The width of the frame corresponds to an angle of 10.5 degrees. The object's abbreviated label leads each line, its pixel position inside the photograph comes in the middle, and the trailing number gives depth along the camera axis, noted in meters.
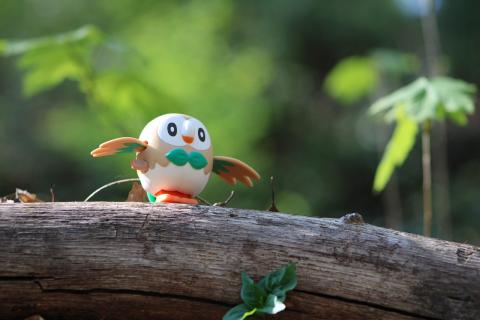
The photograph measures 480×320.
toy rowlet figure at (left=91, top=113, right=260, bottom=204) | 1.45
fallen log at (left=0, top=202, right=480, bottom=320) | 1.42
